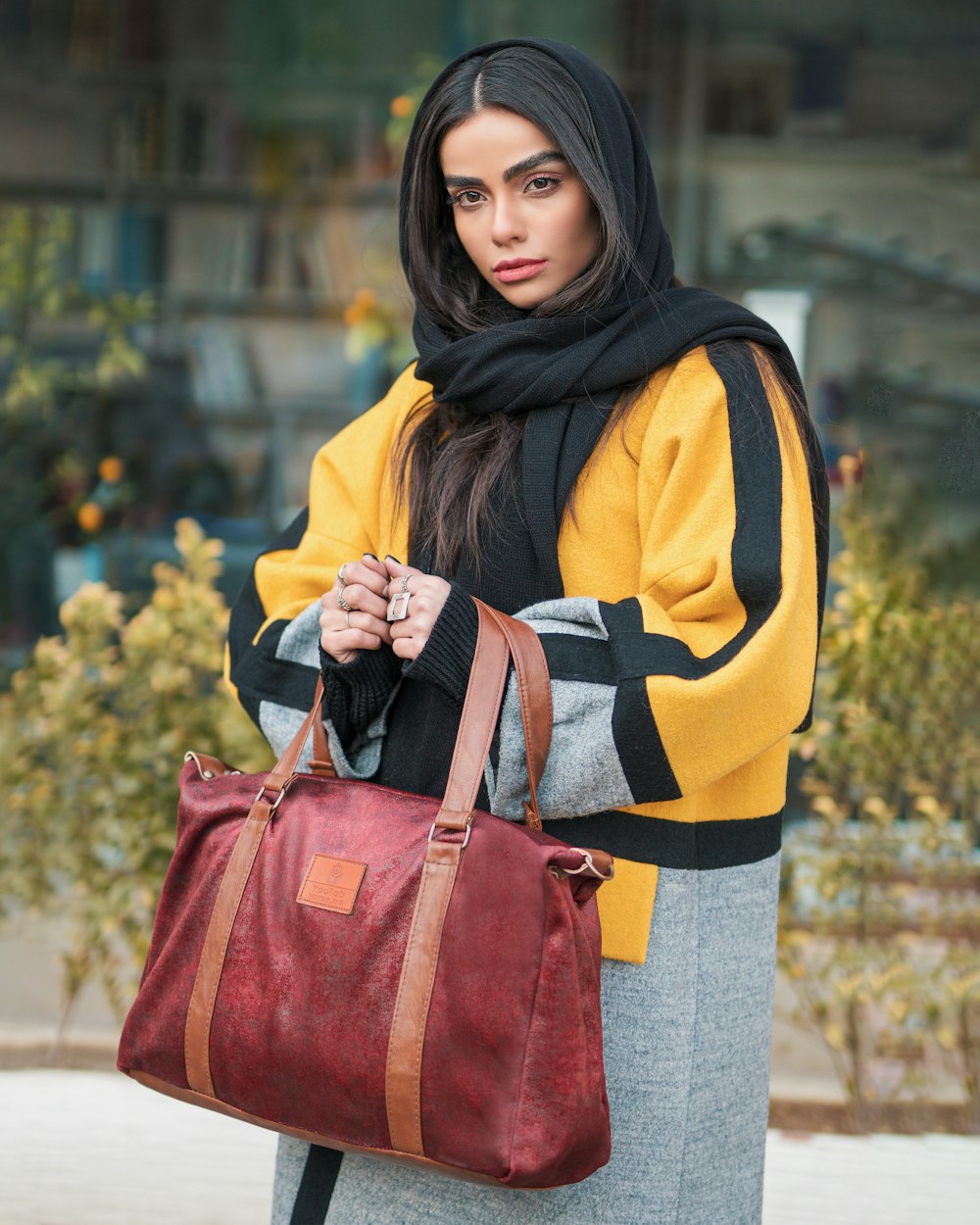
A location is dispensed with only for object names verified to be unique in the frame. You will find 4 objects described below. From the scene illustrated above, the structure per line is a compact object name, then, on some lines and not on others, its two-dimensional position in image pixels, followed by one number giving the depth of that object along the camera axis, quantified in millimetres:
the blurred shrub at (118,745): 3199
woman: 1284
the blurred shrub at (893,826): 3018
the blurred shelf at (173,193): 4082
